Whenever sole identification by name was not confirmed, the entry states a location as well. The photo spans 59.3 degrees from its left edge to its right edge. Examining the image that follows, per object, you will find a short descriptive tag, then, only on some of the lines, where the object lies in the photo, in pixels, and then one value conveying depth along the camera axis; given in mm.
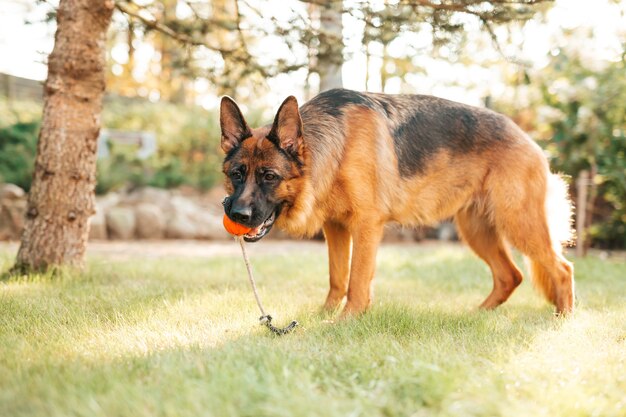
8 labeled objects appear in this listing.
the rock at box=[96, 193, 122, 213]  10644
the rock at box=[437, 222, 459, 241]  12500
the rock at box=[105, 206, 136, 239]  10406
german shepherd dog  4137
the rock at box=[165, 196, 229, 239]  11031
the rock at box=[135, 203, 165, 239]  10750
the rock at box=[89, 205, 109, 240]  10062
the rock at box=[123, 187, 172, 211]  11570
